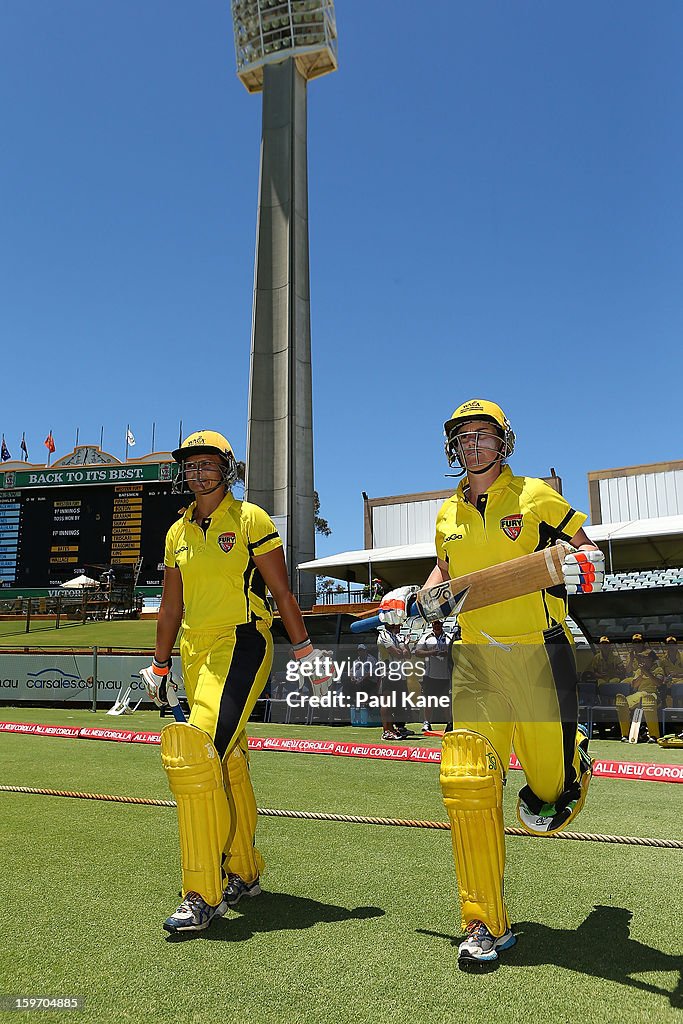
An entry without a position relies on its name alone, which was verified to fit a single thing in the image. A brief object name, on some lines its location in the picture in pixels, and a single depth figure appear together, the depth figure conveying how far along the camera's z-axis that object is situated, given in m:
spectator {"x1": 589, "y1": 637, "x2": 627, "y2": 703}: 12.91
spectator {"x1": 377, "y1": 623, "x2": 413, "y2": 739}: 12.27
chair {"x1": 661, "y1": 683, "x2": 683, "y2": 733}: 12.47
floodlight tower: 29.62
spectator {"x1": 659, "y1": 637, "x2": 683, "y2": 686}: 12.81
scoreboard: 33.97
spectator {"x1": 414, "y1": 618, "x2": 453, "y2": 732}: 13.13
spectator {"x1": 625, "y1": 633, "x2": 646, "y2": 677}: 12.95
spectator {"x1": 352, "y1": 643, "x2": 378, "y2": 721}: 15.00
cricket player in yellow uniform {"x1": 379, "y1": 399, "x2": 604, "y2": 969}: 3.15
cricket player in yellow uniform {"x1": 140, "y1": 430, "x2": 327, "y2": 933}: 3.52
